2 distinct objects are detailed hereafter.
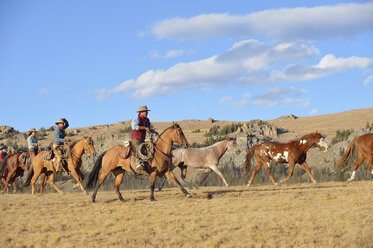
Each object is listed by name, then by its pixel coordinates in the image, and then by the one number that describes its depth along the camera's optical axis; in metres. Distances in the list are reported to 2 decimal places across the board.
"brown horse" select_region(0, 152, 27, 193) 25.06
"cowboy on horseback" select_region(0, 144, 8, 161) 27.83
